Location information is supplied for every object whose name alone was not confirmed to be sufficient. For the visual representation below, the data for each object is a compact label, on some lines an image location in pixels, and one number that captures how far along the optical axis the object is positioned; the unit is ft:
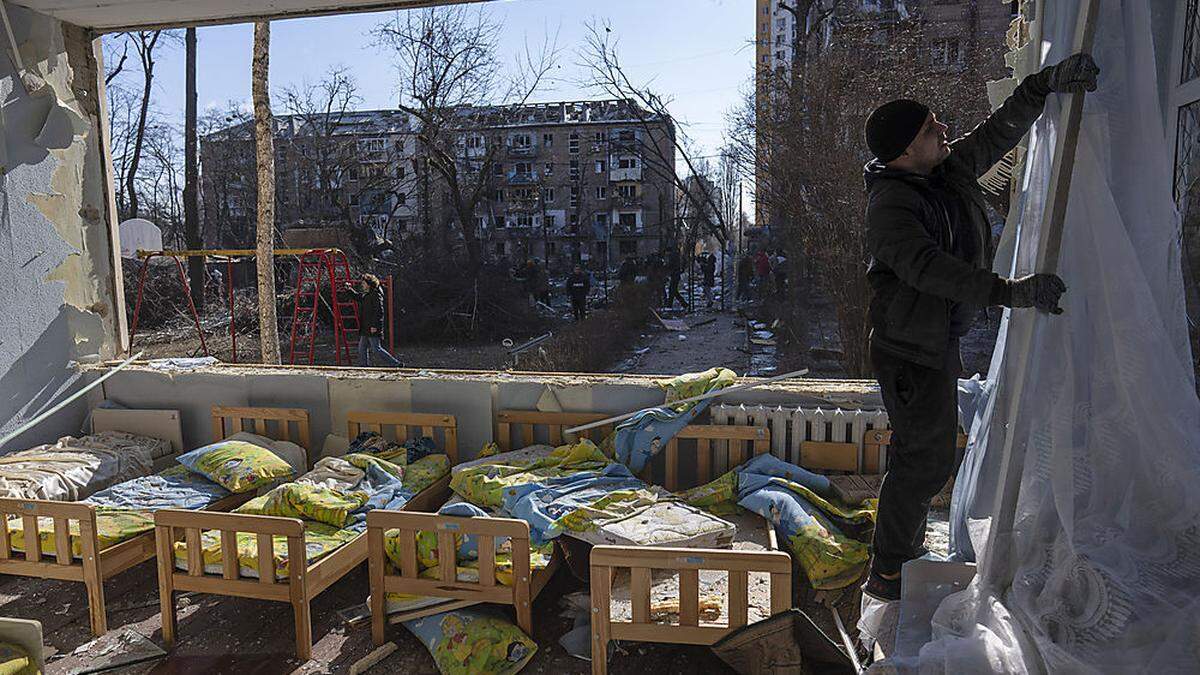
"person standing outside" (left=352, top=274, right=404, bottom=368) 34.83
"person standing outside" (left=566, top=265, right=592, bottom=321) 55.93
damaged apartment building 77.25
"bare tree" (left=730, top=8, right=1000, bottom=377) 28.43
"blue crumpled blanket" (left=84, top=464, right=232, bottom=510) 14.29
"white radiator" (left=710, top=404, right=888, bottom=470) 14.08
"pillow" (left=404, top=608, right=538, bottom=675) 10.57
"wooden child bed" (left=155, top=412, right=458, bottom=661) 11.04
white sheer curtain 6.52
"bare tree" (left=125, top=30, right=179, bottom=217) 66.90
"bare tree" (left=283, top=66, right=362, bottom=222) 79.25
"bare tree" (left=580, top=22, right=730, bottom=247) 60.70
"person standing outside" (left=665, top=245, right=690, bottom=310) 65.67
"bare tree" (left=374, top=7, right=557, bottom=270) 64.69
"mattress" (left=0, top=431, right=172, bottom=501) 14.82
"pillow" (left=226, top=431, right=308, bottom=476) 16.30
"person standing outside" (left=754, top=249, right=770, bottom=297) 55.72
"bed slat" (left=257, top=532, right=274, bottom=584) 11.21
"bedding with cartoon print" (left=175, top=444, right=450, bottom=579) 11.83
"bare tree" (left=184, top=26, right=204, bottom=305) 57.88
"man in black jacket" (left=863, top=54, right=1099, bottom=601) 7.97
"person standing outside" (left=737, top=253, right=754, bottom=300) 62.03
